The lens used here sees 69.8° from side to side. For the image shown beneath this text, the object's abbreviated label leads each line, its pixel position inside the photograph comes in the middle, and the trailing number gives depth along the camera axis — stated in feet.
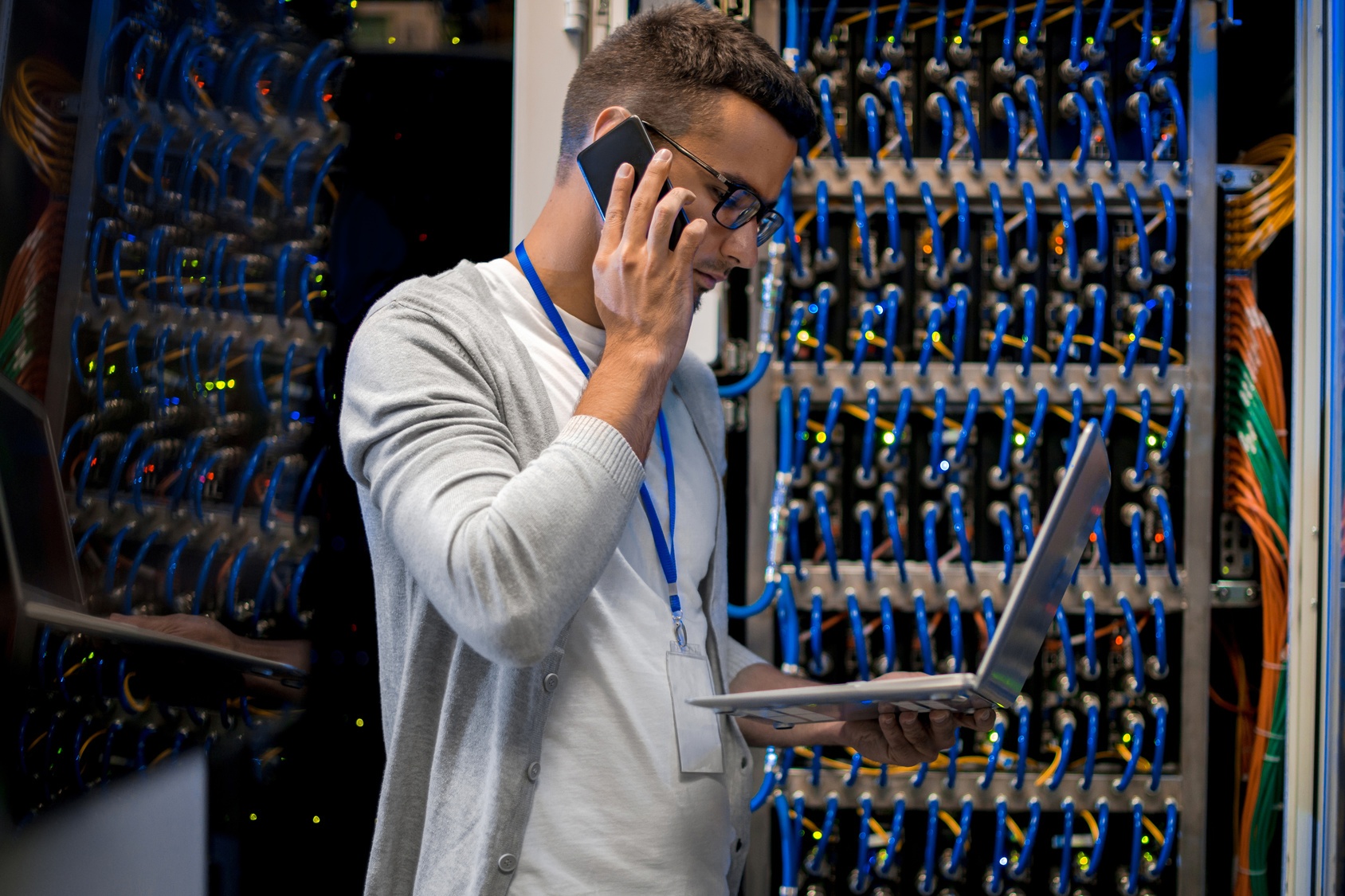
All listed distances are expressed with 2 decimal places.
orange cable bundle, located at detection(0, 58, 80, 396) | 5.12
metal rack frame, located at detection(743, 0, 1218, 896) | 6.72
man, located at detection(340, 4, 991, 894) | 3.11
